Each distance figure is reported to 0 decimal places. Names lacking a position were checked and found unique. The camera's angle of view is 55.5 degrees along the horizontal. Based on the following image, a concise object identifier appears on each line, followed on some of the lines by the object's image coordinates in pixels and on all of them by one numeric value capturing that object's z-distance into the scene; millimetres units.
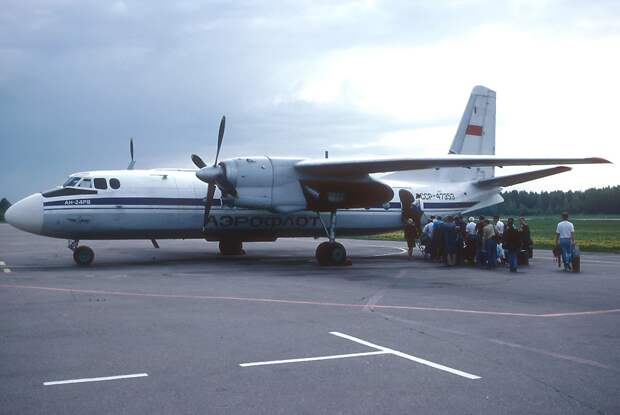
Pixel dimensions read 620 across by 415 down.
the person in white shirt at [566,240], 19781
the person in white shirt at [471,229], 22344
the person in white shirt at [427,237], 24300
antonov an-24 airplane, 19859
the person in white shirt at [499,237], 22027
